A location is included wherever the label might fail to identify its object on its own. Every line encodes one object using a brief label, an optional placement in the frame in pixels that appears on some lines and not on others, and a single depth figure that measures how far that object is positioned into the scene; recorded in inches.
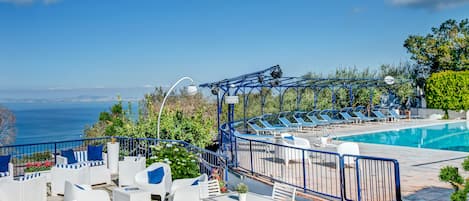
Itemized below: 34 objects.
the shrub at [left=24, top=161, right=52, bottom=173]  366.3
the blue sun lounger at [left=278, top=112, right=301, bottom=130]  792.9
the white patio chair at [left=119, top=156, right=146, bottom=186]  340.2
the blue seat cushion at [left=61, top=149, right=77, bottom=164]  369.2
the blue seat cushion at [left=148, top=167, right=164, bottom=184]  284.0
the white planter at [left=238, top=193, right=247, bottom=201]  207.9
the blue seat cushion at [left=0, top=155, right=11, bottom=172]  324.8
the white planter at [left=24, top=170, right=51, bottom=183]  357.2
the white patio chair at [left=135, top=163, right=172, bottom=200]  278.8
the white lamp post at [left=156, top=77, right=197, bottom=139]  503.8
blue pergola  477.9
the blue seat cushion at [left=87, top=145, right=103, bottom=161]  380.2
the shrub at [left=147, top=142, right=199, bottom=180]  310.8
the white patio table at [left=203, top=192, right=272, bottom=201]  217.2
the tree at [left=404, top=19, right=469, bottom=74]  1051.3
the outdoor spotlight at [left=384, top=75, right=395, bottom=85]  887.5
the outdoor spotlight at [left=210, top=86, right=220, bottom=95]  517.7
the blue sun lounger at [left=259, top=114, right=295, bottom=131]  741.9
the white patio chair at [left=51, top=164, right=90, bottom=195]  319.3
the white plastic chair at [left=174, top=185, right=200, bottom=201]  230.8
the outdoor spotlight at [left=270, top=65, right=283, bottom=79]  473.7
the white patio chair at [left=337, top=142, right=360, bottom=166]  372.5
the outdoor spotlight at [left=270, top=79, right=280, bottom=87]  556.9
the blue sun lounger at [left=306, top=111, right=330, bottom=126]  826.3
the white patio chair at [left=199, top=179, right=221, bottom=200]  241.1
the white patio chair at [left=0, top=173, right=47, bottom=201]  263.4
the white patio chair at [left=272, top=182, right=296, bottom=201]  222.2
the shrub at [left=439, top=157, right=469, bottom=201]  157.9
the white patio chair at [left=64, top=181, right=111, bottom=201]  235.6
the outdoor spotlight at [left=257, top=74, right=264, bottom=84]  491.2
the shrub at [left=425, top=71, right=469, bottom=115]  969.5
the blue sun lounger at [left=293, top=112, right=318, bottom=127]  800.9
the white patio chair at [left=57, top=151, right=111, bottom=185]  347.3
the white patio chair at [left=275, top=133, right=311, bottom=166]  381.3
